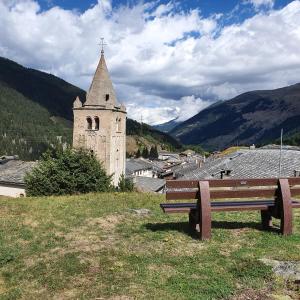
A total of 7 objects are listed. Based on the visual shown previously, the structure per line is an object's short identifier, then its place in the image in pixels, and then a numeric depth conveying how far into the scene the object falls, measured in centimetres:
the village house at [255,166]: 2814
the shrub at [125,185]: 2332
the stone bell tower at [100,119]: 4207
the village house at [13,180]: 3762
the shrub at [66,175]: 1829
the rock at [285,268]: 561
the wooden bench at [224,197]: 725
